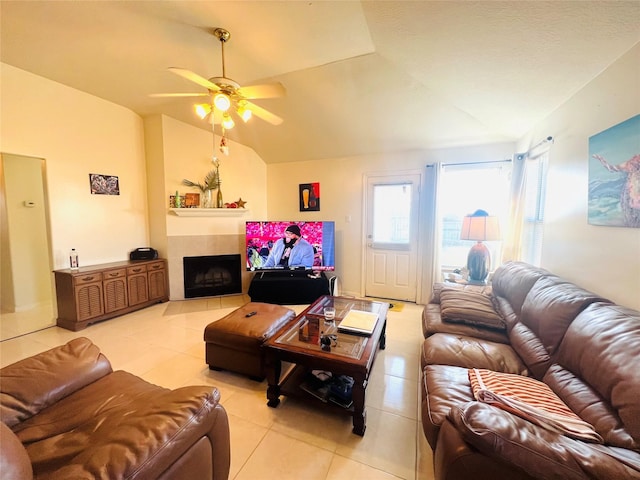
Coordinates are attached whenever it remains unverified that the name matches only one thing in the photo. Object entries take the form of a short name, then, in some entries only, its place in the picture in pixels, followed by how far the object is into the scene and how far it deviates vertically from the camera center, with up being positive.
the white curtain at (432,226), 3.63 -0.09
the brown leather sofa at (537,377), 0.80 -0.72
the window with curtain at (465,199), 3.46 +0.29
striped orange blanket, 0.98 -0.83
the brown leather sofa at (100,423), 0.73 -0.79
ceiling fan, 1.96 +1.01
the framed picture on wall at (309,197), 4.47 +0.37
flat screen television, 4.07 -0.42
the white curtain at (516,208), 2.96 +0.15
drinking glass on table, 2.17 -0.82
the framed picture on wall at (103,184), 3.36 +0.43
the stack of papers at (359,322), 1.96 -0.82
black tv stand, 3.82 -1.05
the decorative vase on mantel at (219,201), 4.05 +0.26
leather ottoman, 2.05 -0.98
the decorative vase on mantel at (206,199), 4.05 +0.28
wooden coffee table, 1.60 -0.87
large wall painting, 1.42 +0.28
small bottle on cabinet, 3.17 -0.54
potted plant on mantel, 4.05 +0.47
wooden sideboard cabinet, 2.97 -0.93
